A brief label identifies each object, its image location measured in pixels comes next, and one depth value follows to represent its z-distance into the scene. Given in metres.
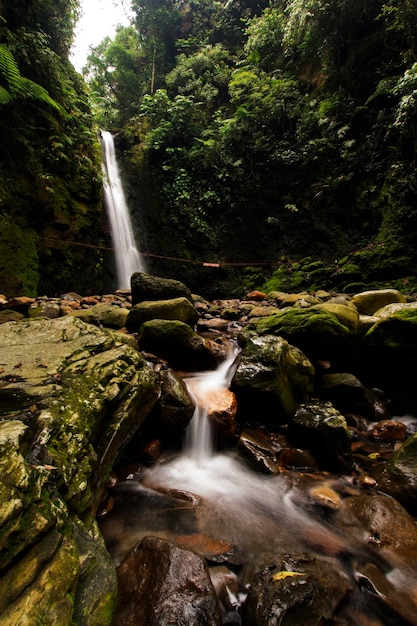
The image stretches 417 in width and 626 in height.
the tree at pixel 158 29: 16.89
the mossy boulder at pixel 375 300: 6.25
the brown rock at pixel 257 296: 10.20
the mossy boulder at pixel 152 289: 6.73
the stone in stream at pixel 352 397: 4.12
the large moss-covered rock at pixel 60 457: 1.16
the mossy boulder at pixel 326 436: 3.21
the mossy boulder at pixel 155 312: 5.47
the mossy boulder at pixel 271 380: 3.74
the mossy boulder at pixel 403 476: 2.60
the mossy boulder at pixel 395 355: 4.25
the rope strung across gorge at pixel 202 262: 11.07
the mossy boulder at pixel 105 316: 5.75
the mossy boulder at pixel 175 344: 4.59
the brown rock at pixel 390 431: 3.70
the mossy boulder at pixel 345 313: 4.70
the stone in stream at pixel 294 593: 1.55
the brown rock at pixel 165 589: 1.51
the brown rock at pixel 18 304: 5.71
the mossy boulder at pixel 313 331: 4.55
